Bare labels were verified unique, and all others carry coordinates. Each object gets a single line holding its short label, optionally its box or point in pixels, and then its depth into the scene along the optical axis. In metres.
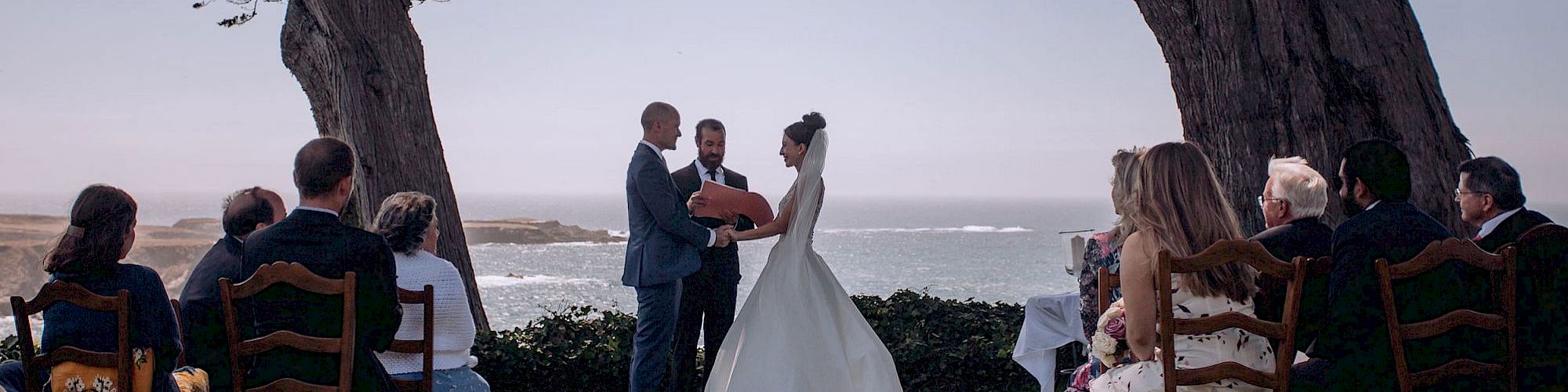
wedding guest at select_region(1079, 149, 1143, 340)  3.54
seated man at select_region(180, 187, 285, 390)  3.44
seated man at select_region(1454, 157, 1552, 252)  3.61
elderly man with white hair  3.39
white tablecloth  4.81
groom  4.89
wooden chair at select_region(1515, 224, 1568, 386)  3.28
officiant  5.13
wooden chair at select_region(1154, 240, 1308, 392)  2.74
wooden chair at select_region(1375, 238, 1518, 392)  2.83
